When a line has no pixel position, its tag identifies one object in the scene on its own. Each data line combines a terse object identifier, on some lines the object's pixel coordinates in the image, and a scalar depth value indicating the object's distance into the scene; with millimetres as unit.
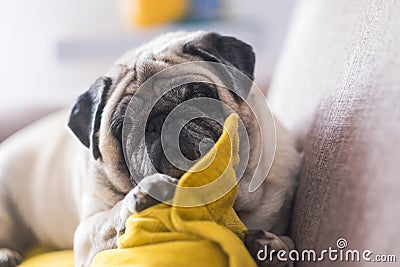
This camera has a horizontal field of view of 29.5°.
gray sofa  369
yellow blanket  414
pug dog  499
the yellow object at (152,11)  1508
